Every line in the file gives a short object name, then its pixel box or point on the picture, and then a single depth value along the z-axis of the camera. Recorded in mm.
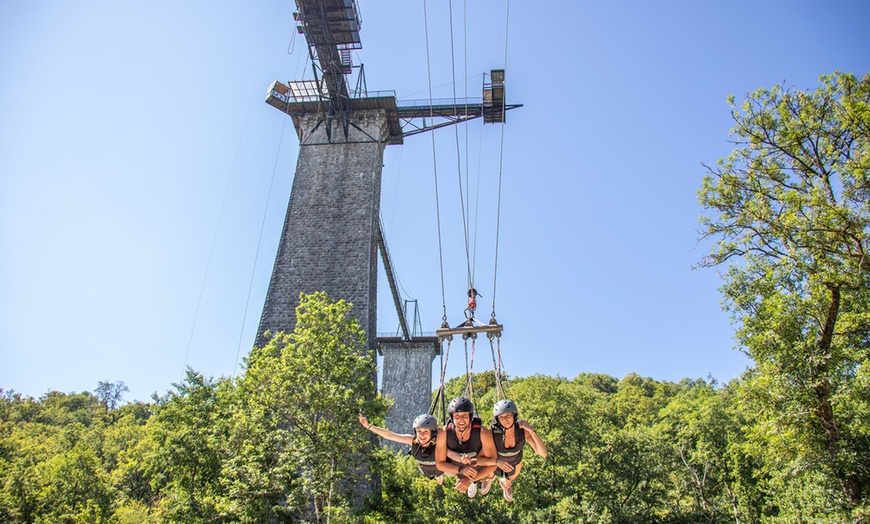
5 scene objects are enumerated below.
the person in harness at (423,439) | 7262
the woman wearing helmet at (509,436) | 6969
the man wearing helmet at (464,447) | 7359
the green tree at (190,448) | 15969
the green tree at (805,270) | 10688
